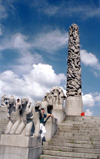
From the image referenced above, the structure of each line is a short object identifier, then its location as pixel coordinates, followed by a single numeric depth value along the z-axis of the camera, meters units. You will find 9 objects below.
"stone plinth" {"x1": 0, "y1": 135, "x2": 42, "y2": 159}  6.94
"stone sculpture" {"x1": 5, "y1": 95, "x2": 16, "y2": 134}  8.34
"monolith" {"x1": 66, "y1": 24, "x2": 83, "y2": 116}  22.00
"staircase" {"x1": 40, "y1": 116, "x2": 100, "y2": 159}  8.05
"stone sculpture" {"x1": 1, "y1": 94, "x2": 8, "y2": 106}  17.67
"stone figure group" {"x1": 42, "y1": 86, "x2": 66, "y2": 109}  14.66
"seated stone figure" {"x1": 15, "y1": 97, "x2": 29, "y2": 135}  7.63
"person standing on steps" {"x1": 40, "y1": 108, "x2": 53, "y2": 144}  9.17
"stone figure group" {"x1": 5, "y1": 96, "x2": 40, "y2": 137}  7.66
